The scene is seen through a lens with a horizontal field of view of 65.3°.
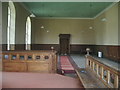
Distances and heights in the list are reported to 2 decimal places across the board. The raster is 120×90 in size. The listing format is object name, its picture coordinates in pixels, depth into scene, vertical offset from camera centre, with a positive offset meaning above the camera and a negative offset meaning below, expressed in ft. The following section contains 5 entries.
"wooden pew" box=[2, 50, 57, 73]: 10.68 -2.01
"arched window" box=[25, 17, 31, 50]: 27.48 +3.11
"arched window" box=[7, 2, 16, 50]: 17.11 +3.23
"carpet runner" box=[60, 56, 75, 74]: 12.77 -3.57
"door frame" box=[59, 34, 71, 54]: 32.62 +2.88
